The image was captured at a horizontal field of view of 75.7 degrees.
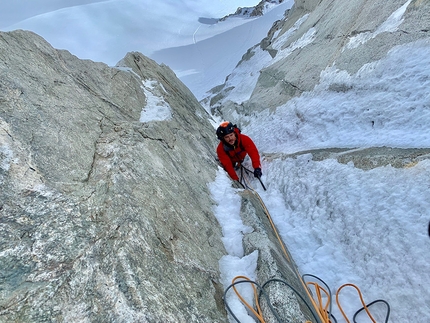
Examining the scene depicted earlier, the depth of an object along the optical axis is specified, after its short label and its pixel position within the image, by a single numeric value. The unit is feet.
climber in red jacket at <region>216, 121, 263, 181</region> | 24.45
